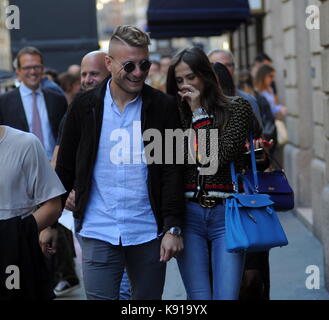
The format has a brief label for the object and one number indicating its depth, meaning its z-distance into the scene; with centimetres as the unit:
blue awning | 1518
